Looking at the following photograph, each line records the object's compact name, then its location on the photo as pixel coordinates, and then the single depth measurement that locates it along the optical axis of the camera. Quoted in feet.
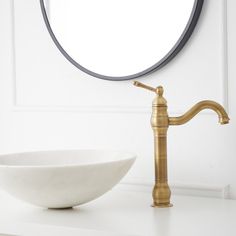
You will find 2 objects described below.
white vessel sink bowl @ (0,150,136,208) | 5.67
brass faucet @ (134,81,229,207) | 6.06
